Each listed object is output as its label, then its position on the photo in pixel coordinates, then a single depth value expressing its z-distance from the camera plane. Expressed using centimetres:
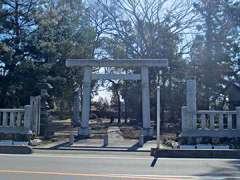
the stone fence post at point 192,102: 1226
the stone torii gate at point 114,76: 1415
